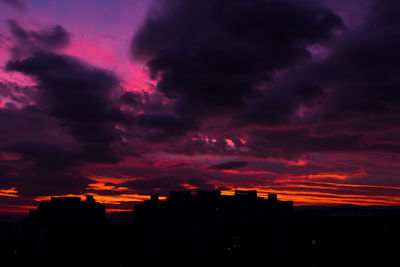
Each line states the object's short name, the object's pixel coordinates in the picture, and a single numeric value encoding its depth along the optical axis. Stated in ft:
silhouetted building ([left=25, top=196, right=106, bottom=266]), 456.45
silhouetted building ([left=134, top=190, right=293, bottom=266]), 411.87
